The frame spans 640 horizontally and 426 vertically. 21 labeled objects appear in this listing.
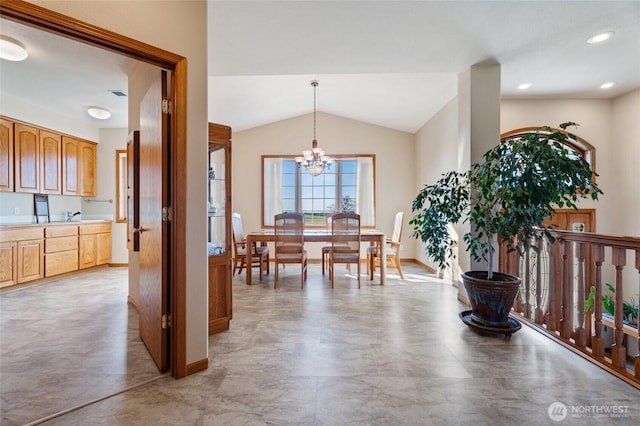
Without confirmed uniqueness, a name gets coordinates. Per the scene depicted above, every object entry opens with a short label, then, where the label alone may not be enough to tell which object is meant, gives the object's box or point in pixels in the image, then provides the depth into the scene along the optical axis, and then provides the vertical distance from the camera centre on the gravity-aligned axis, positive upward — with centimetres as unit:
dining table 432 -41
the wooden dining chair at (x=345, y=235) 423 -34
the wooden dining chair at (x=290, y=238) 423 -39
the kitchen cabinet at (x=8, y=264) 377 -67
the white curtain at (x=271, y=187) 635 +54
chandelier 455 +83
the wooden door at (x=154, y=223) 193 -8
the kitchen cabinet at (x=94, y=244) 486 -56
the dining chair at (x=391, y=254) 467 -69
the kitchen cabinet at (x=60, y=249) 433 -58
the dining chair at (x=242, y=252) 463 -65
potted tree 220 +8
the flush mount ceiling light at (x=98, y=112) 427 +147
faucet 515 -5
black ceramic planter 248 -76
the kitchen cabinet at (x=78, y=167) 487 +79
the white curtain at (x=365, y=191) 627 +44
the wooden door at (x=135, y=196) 248 +14
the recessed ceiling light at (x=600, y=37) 274 +167
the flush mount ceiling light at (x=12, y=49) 251 +144
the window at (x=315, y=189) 632 +50
